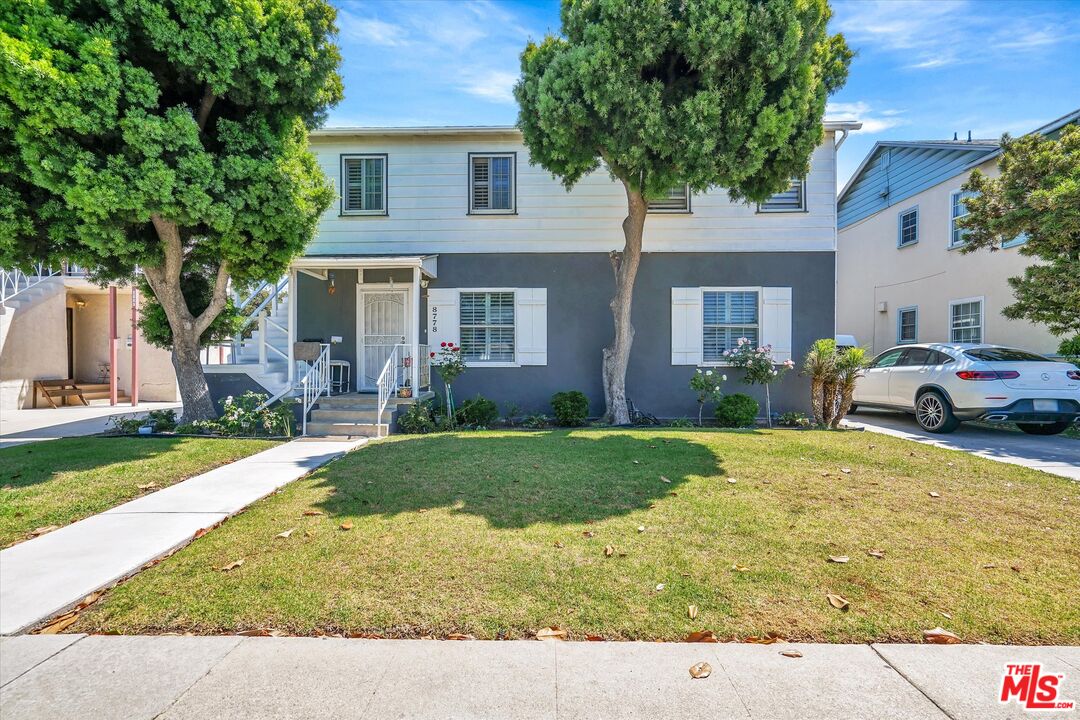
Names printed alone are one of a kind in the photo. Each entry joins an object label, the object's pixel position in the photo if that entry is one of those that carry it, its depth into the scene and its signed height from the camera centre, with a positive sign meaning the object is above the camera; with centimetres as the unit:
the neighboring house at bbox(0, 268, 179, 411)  1212 +24
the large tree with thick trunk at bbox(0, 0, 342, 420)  567 +262
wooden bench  1234 -92
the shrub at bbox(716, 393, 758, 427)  911 -98
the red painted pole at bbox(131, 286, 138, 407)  1236 -28
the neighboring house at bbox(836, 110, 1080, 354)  1242 +268
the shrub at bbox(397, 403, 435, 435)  855 -113
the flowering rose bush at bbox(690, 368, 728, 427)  934 -56
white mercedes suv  781 -50
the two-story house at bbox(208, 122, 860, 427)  1016 +154
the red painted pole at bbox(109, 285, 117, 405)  1263 +24
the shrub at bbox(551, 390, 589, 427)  916 -95
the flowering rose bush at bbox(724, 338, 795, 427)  942 -17
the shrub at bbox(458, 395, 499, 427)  909 -103
